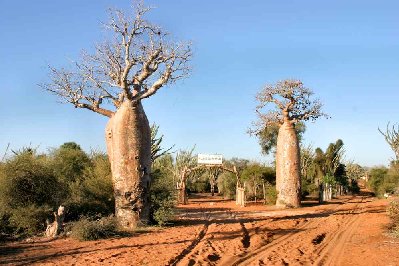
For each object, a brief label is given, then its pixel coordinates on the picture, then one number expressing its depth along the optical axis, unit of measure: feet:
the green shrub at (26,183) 31.35
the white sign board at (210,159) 71.05
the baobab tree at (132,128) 32.89
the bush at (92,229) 27.91
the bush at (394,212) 30.66
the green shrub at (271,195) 63.41
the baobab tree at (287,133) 57.47
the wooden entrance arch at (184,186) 69.29
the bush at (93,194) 35.04
